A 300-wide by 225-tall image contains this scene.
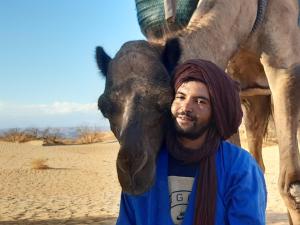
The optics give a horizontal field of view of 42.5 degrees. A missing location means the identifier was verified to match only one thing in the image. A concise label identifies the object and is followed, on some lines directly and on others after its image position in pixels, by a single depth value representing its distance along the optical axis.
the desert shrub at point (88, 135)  29.98
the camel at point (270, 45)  3.19
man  1.73
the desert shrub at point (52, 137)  26.66
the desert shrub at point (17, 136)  28.10
